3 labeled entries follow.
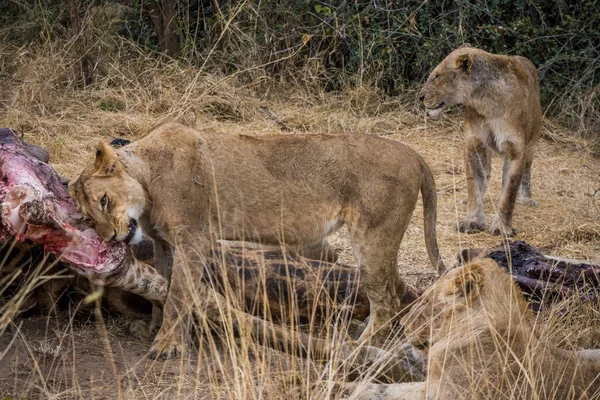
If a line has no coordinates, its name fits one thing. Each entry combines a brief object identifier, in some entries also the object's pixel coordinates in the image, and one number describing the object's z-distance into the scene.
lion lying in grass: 7.52
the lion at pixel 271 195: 9.61
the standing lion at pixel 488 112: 14.86
